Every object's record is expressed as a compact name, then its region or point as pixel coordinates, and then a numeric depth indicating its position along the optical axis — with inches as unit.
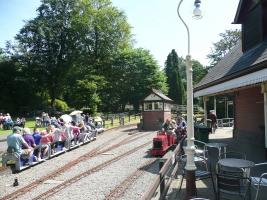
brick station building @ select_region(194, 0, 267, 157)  469.1
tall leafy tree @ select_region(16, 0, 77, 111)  2034.9
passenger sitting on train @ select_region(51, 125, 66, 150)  724.7
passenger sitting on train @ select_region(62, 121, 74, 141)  782.5
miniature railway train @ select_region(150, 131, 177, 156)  681.0
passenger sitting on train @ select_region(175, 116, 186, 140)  764.9
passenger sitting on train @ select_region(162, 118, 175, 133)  743.1
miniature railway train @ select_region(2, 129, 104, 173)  567.3
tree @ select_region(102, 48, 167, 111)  2320.4
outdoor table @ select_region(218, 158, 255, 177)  315.3
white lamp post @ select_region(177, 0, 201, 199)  314.0
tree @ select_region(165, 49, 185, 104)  2935.3
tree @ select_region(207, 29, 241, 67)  2278.5
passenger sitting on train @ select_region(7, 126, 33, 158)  559.2
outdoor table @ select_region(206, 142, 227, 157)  456.6
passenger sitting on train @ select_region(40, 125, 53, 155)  664.4
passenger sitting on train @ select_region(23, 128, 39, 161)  614.9
